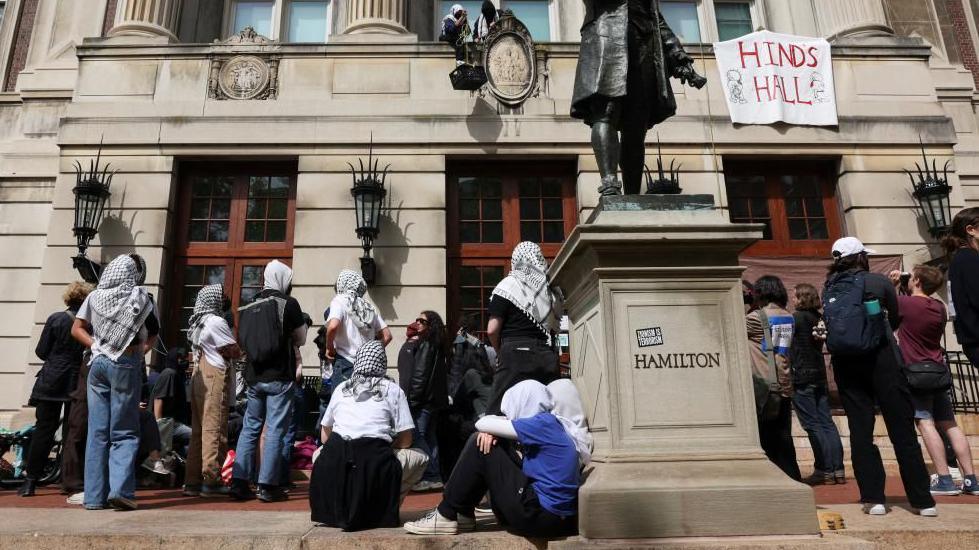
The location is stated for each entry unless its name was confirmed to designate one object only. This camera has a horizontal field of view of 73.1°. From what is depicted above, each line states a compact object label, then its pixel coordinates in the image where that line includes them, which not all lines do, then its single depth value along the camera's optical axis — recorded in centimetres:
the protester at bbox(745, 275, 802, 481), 525
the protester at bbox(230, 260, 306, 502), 609
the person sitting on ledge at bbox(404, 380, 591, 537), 383
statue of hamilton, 504
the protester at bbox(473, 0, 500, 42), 1259
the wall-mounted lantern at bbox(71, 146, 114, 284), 1107
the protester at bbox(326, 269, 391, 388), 680
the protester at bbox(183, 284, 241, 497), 642
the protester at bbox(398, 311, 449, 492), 727
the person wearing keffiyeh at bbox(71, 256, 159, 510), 524
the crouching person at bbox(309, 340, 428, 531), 430
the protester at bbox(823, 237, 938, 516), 466
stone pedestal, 380
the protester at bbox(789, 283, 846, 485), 700
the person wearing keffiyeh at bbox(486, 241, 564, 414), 488
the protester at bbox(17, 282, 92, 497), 652
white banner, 1259
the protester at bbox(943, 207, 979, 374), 439
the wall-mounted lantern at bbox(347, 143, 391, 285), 1122
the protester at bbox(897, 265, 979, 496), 578
